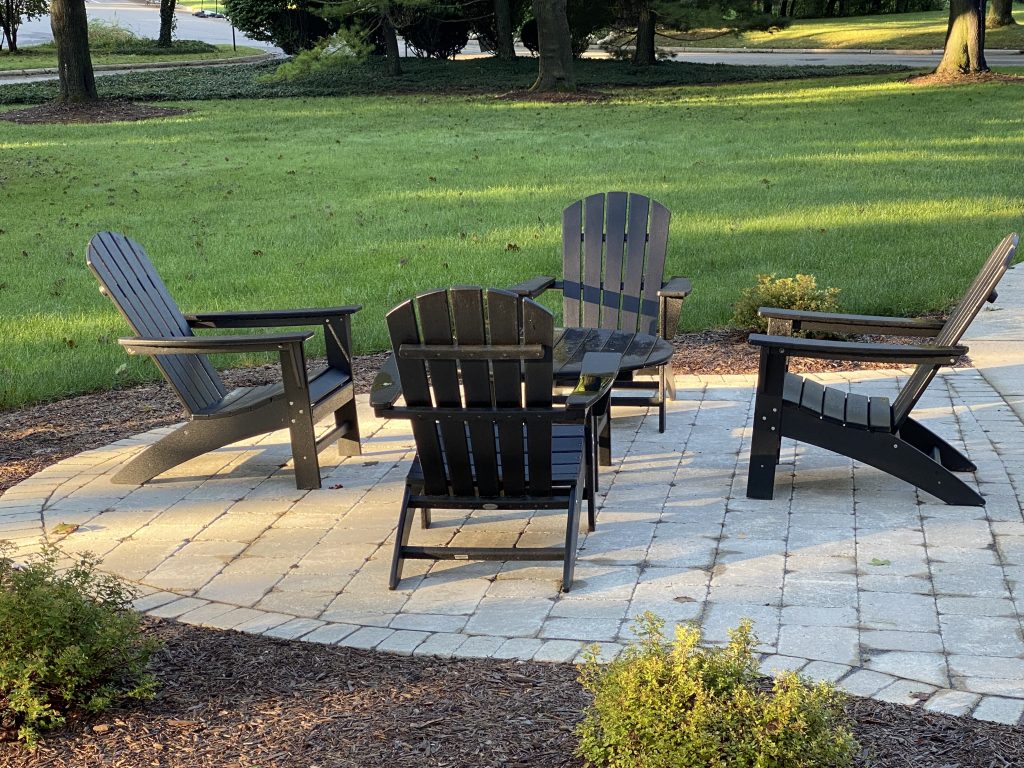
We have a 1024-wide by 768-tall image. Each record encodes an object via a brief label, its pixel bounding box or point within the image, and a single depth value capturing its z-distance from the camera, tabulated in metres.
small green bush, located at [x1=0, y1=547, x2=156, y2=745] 3.27
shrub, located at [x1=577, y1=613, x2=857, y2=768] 2.73
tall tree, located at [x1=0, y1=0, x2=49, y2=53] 41.03
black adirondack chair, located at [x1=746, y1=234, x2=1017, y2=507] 4.84
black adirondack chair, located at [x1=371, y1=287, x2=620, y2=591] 4.07
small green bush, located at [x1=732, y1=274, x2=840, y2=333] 7.38
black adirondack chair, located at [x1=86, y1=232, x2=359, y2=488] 5.33
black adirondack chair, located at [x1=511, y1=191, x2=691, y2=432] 6.49
